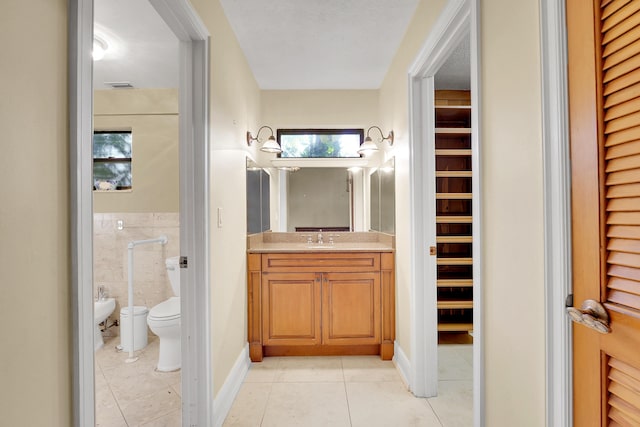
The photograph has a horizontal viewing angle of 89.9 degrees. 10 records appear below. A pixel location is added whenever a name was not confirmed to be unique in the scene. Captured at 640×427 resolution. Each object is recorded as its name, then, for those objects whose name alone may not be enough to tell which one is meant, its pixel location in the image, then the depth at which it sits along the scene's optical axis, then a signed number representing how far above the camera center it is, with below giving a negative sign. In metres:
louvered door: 0.69 +0.03
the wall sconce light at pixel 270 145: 2.82 +0.61
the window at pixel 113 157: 3.26 +0.59
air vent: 3.06 +1.25
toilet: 2.40 -0.88
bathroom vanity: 2.69 -0.70
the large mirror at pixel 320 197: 3.29 +0.17
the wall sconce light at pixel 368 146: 2.93 +0.62
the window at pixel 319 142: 3.37 +0.76
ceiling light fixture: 2.27 +1.24
